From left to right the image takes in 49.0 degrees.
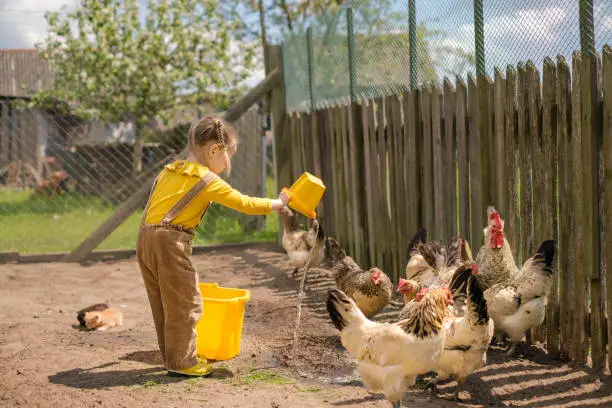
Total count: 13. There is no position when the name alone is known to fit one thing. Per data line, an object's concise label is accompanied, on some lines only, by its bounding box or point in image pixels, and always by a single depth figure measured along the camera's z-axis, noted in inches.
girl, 159.2
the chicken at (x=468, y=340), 148.5
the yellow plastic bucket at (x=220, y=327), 172.1
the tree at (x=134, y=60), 583.5
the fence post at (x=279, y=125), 358.0
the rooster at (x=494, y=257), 172.6
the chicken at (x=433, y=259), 184.4
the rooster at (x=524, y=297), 161.9
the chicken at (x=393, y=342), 136.9
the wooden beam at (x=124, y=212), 331.6
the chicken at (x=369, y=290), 200.7
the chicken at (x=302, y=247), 281.0
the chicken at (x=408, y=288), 180.9
